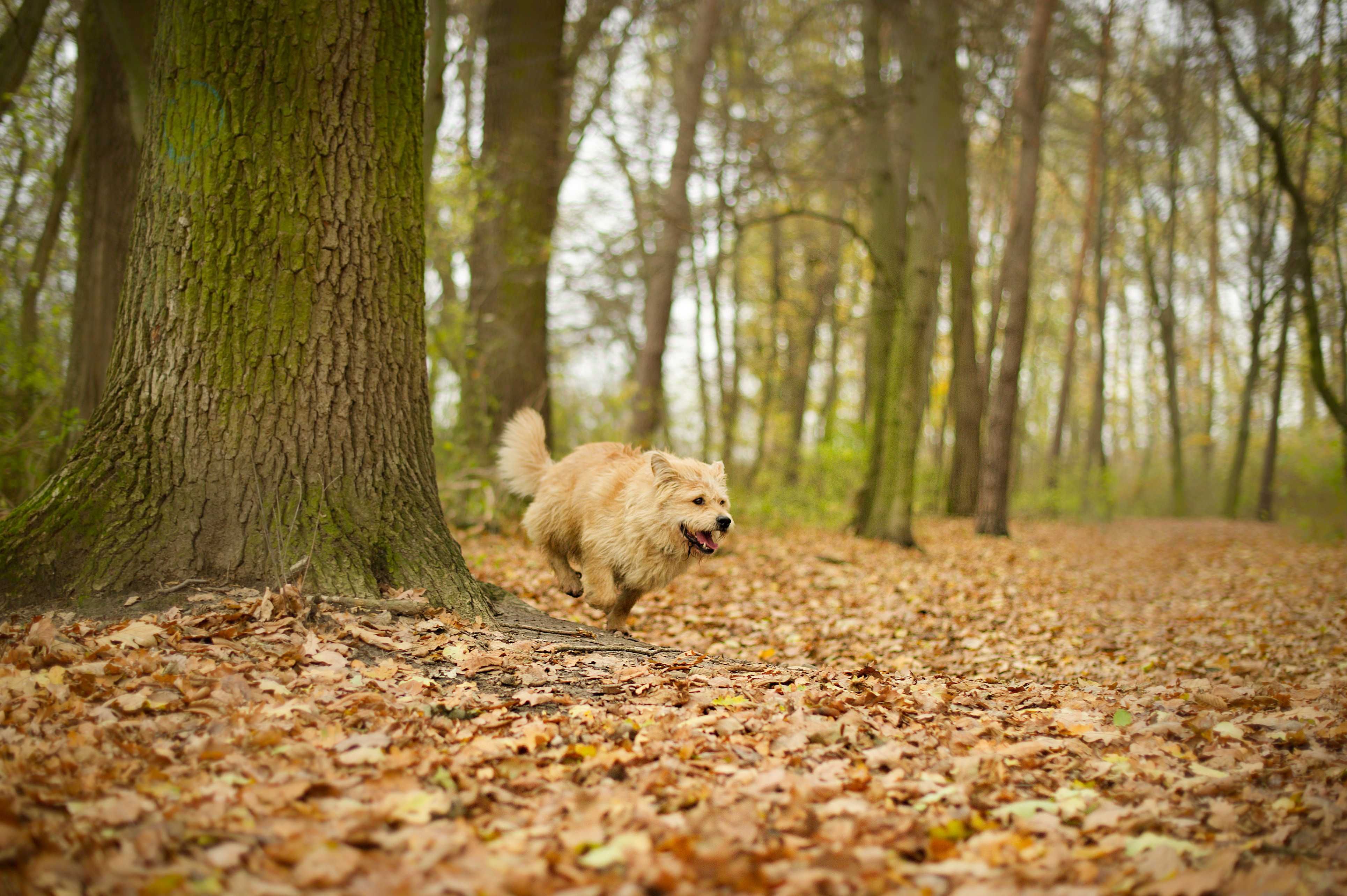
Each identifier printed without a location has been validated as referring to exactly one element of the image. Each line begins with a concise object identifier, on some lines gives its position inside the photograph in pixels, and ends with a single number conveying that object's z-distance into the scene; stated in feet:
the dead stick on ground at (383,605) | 13.11
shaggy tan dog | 18.40
